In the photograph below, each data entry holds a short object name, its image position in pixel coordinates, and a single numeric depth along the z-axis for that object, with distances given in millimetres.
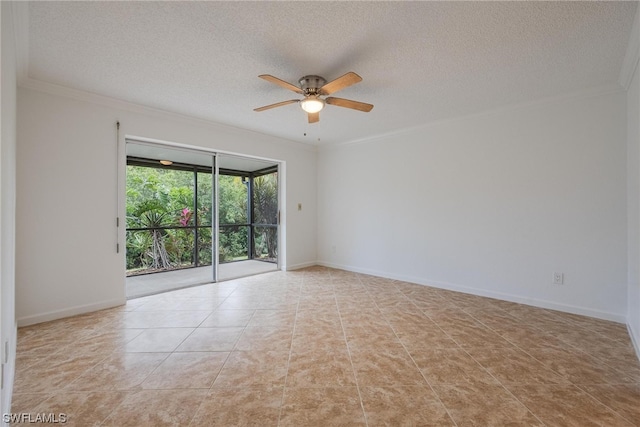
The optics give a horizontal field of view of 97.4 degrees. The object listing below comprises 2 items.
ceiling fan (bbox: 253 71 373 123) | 2388
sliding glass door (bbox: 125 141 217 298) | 4898
